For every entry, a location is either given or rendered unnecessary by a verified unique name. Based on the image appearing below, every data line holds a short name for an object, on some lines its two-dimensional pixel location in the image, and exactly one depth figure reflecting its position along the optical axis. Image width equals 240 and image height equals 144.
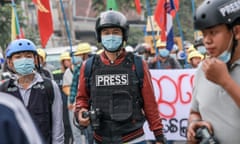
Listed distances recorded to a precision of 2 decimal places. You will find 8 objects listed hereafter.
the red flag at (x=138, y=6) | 14.23
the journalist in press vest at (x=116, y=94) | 5.76
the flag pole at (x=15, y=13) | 12.30
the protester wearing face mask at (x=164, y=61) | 13.03
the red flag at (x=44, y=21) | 11.94
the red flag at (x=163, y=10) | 13.54
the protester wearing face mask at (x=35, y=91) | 5.80
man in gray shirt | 3.32
